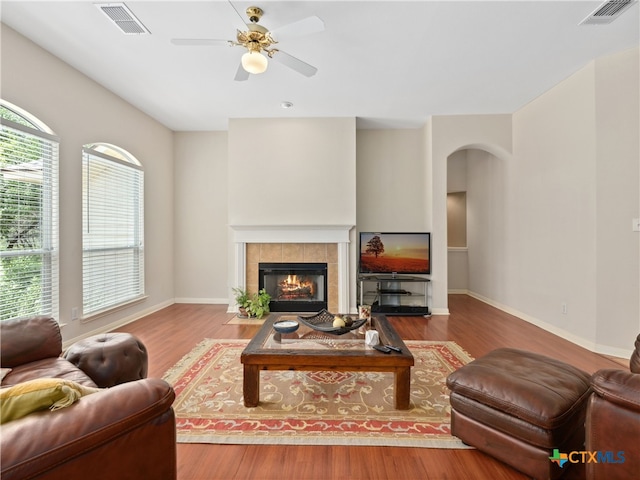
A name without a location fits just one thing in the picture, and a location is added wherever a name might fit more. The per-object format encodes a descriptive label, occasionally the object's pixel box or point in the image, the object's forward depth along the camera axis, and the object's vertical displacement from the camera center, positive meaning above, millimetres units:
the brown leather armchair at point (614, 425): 1120 -724
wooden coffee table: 1981 -791
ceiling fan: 2176 +1556
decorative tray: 2432 -719
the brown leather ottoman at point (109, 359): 1852 -744
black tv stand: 4566 -848
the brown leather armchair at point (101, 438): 834 -603
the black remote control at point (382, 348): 2035 -743
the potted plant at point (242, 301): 4410 -894
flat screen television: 4656 -207
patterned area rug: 1787 -1163
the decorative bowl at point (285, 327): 2420 -704
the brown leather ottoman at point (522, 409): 1405 -841
